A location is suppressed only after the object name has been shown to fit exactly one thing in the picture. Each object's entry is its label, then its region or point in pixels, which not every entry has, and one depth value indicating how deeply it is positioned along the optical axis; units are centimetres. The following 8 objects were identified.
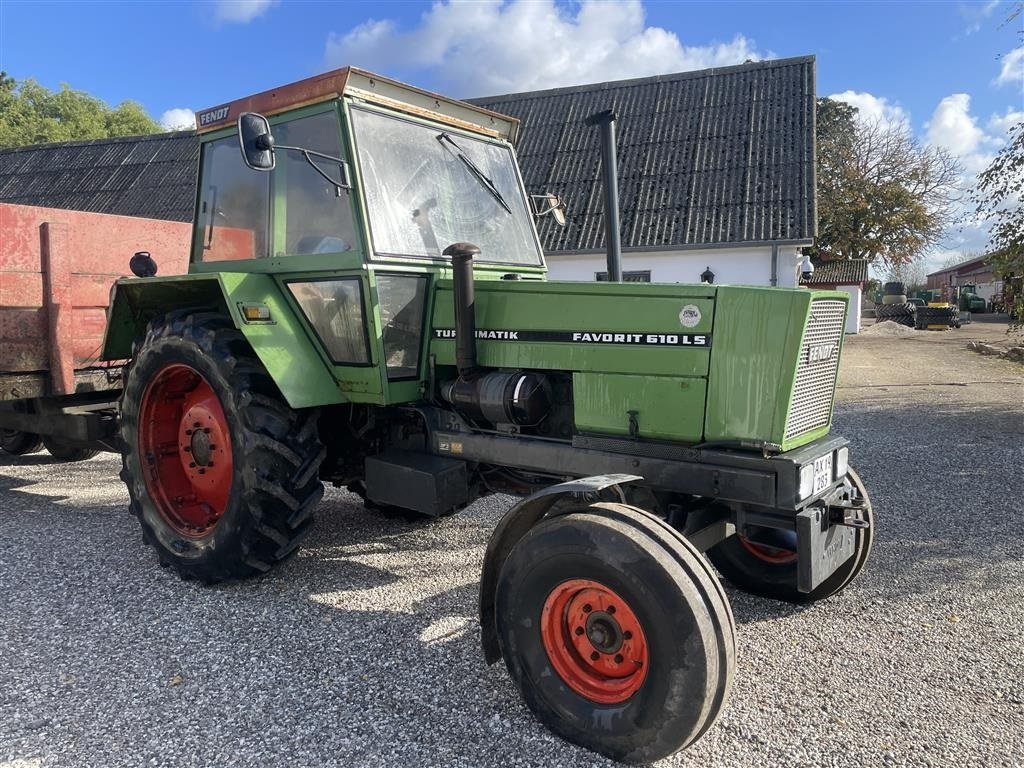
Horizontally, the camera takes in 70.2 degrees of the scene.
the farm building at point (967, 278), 5741
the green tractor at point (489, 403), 262
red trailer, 498
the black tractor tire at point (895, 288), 4345
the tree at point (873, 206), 3000
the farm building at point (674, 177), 1440
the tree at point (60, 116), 3488
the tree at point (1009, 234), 831
